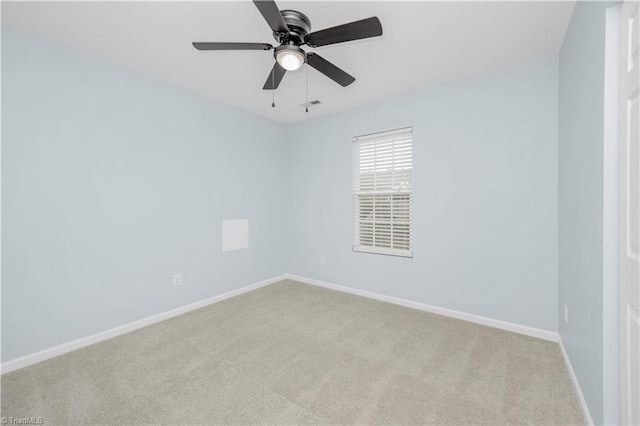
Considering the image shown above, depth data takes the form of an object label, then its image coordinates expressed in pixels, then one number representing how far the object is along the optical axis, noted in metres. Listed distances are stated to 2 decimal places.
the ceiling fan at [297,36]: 1.56
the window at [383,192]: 3.33
